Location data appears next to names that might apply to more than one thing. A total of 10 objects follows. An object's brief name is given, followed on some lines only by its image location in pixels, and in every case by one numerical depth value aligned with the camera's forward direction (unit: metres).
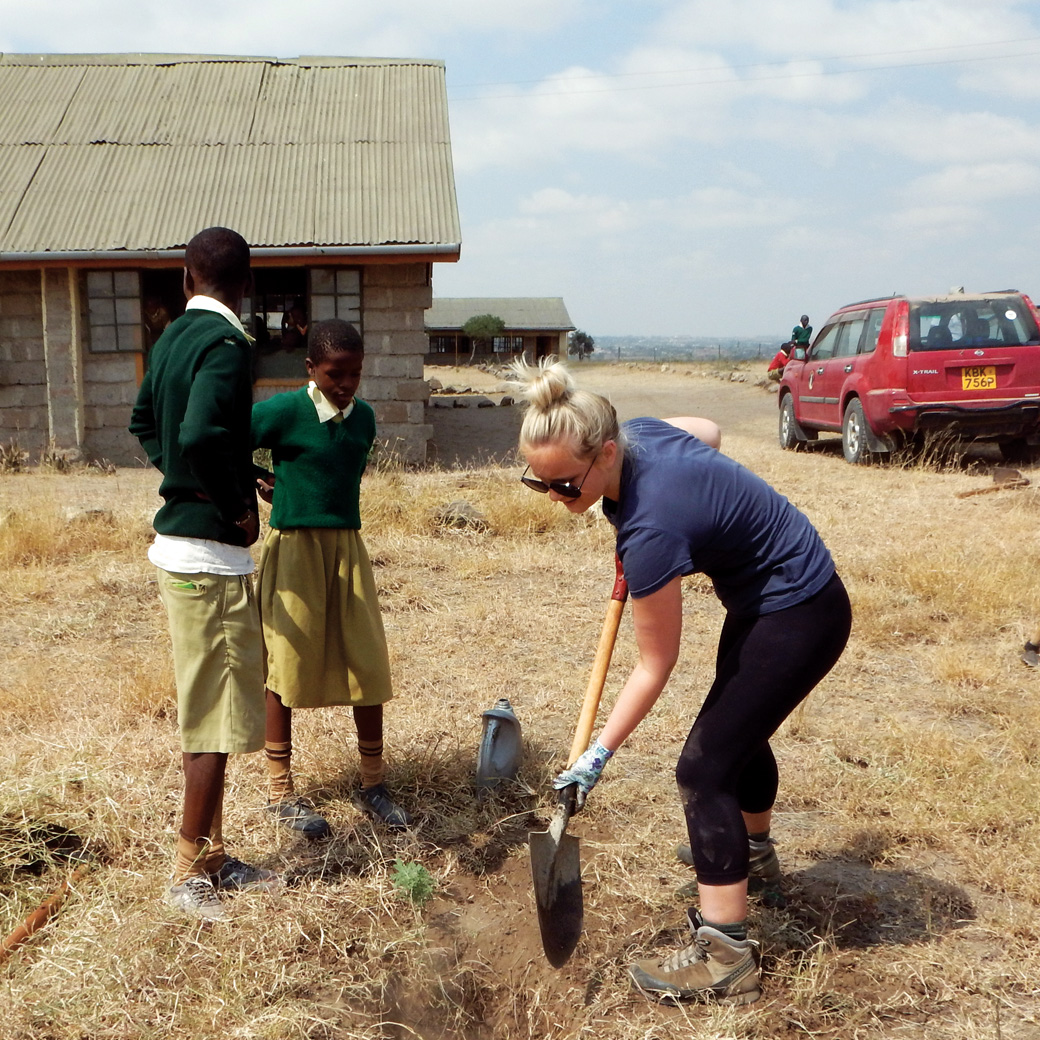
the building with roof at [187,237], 11.05
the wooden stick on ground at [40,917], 2.69
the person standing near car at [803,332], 17.47
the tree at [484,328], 42.06
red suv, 9.58
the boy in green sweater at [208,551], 2.70
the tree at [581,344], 66.69
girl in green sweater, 3.26
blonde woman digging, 2.31
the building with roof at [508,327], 42.59
